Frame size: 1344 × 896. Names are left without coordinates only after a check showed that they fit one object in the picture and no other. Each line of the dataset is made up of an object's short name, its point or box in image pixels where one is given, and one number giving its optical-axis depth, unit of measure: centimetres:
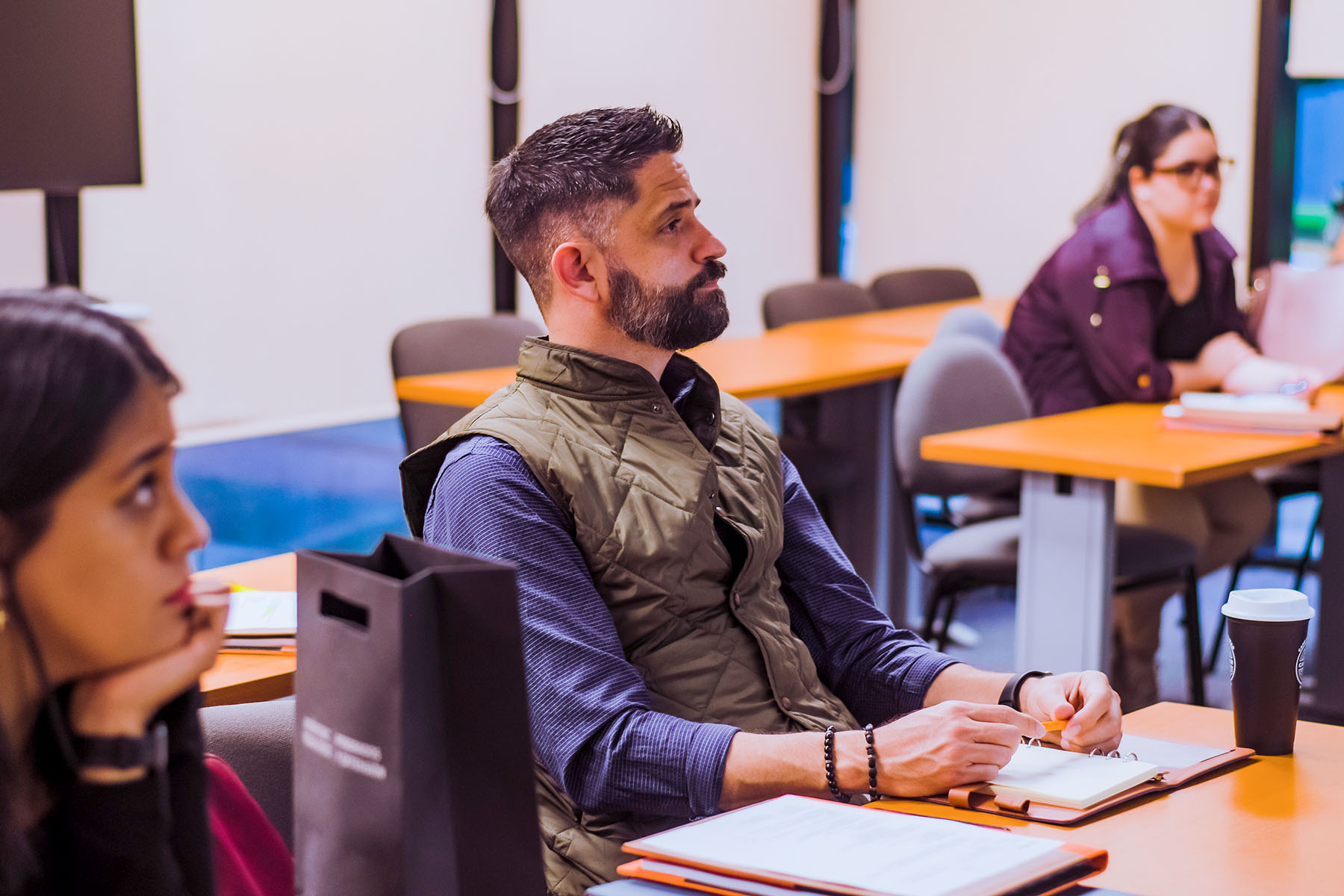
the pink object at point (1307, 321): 399
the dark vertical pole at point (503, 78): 587
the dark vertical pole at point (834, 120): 727
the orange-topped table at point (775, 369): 357
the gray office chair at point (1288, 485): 418
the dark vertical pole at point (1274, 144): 577
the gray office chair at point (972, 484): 330
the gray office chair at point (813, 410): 416
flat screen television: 366
